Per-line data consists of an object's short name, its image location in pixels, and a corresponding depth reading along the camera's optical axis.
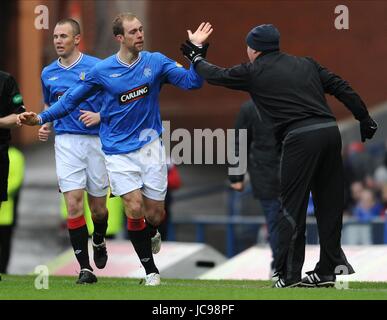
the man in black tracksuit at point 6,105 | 12.27
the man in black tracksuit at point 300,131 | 10.90
